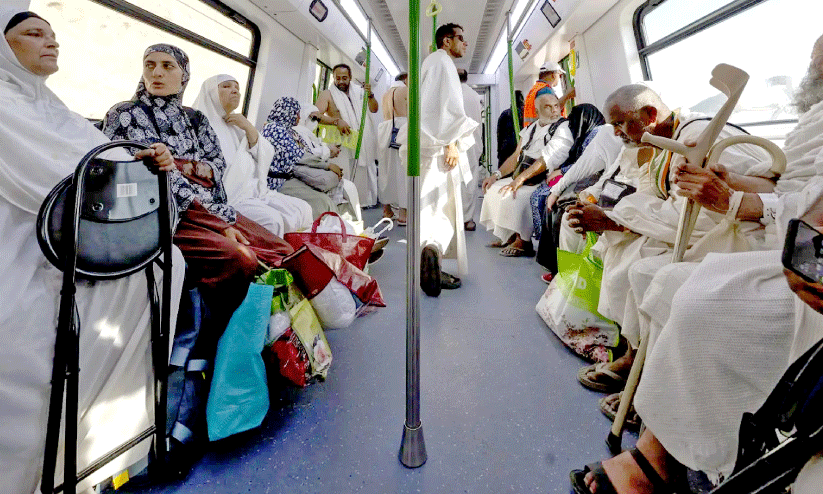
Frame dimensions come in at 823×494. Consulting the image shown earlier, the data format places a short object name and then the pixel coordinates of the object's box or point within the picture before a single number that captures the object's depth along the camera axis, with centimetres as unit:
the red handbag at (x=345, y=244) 200
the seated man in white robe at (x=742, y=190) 109
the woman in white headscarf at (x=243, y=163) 254
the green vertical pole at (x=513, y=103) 415
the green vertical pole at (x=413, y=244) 105
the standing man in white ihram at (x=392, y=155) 427
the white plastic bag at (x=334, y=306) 166
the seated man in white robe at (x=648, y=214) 124
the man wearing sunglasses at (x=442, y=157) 258
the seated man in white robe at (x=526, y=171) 331
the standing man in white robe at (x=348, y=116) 525
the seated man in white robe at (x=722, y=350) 79
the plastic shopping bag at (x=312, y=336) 152
